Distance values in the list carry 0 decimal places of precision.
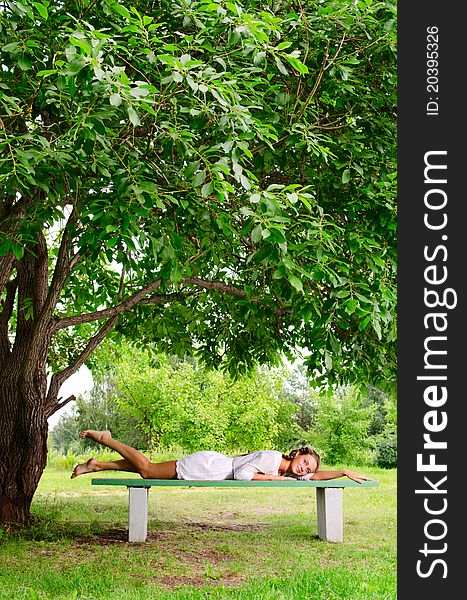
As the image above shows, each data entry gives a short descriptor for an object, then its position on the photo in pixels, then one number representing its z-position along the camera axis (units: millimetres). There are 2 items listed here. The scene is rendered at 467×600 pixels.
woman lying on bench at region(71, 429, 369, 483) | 8625
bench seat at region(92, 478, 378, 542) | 8352
